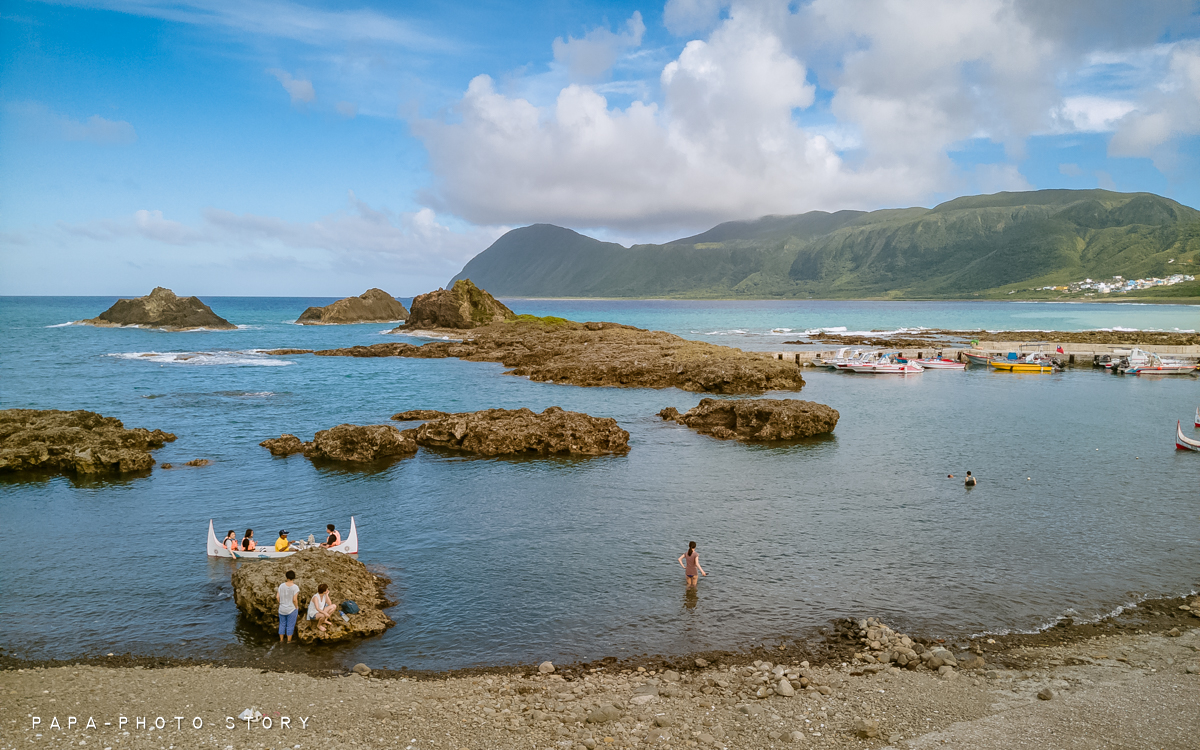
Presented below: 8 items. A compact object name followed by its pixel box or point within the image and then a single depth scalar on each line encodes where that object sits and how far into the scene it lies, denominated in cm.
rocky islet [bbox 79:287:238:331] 14125
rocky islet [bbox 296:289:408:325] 17125
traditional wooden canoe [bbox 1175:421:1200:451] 3694
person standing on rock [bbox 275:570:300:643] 1655
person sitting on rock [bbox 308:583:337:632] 1675
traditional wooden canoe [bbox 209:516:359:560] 2177
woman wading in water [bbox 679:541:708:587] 1992
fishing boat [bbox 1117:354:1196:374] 7412
